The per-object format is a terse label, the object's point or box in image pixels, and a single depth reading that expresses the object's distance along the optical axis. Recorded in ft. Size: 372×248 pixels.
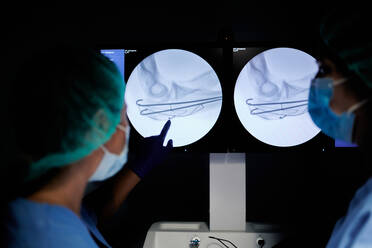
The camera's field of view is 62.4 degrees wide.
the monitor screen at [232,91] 3.74
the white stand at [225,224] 4.02
